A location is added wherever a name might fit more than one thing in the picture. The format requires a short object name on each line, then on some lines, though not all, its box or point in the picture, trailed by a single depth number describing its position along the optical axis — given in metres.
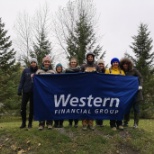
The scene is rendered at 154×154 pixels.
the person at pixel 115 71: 5.74
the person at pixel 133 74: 5.90
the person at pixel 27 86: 5.67
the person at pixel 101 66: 5.95
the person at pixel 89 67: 5.62
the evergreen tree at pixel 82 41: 20.00
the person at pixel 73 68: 5.81
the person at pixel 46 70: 5.63
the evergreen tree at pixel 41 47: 22.18
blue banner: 5.49
